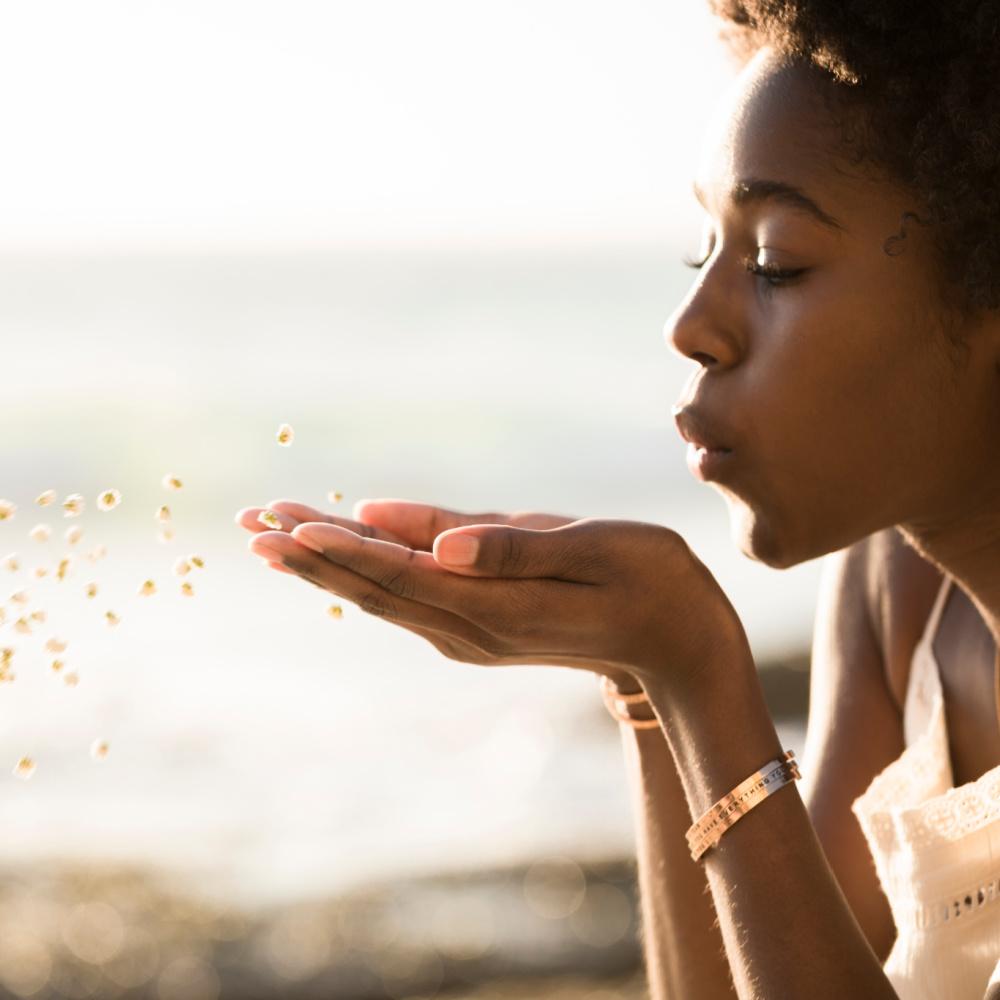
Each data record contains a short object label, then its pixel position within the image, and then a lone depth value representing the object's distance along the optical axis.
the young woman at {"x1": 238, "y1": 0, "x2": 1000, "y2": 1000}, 2.15
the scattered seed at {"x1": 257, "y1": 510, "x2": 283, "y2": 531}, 2.24
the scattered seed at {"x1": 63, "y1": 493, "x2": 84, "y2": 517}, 2.46
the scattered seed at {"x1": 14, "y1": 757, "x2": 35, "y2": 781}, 2.48
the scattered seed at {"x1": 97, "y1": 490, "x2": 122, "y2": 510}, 2.57
